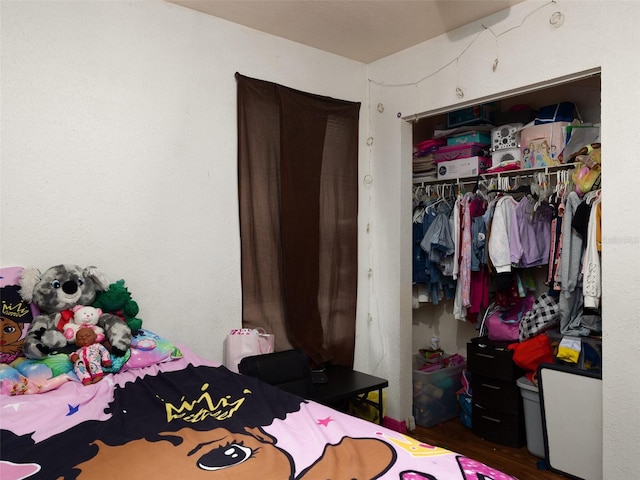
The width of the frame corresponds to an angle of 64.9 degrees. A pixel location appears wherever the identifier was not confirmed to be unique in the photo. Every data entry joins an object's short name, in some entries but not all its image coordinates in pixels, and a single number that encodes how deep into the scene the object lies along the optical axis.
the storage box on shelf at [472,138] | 3.84
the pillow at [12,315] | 2.17
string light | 2.71
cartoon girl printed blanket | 1.43
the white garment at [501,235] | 3.35
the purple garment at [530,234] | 3.35
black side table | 2.92
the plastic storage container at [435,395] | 3.76
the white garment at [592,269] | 2.67
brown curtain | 3.15
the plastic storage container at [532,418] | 3.21
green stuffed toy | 2.43
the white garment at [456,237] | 3.67
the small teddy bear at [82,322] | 2.26
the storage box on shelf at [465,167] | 3.81
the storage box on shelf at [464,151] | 3.85
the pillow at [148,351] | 2.35
